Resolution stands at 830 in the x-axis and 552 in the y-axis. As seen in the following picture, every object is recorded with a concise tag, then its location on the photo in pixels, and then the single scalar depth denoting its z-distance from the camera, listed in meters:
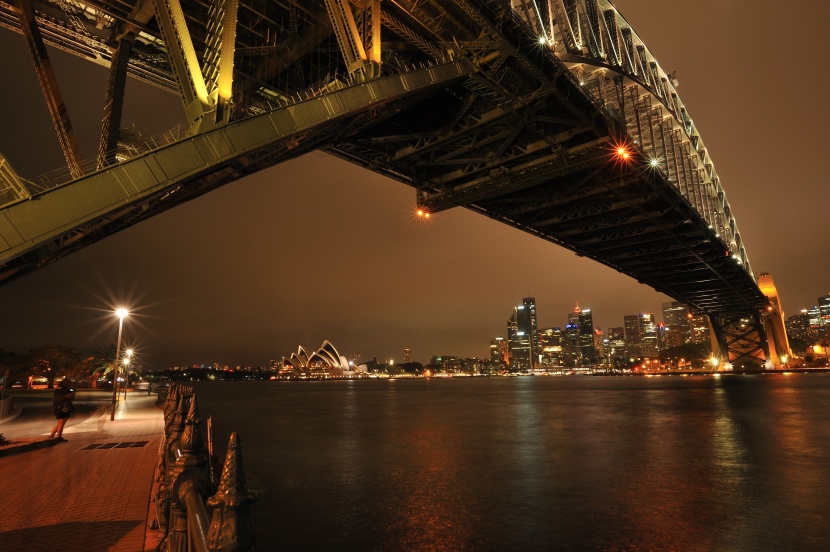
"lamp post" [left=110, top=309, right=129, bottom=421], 25.24
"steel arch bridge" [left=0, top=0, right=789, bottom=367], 9.84
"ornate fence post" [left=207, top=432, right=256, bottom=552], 2.23
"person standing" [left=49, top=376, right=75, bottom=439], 12.88
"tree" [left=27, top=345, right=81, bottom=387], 66.19
